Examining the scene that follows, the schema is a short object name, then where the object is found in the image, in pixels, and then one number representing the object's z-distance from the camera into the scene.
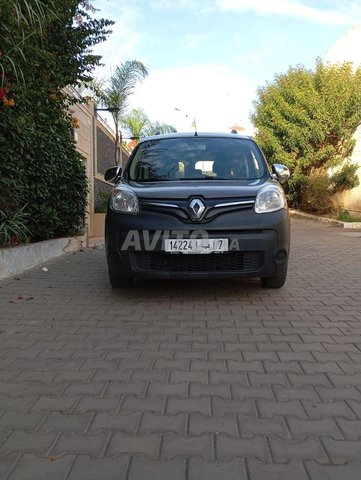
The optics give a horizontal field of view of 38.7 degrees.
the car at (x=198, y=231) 4.84
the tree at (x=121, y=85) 17.27
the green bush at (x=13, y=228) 6.47
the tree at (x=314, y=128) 19.02
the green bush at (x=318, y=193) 18.45
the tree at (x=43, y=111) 5.85
